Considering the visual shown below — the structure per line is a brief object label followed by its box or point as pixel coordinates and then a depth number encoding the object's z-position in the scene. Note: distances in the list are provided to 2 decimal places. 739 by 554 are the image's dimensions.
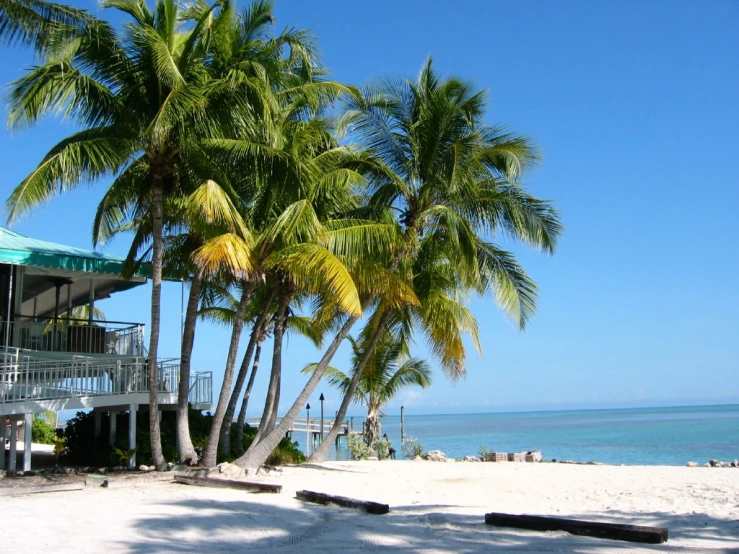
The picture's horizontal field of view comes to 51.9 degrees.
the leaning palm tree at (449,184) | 16.11
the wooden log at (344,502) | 9.75
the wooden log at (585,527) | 7.60
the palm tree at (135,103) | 13.15
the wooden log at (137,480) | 12.35
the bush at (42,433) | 27.25
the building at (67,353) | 14.86
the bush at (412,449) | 25.48
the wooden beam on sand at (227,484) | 11.67
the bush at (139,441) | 16.53
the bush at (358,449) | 24.33
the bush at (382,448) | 25.50
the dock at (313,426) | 34.19
